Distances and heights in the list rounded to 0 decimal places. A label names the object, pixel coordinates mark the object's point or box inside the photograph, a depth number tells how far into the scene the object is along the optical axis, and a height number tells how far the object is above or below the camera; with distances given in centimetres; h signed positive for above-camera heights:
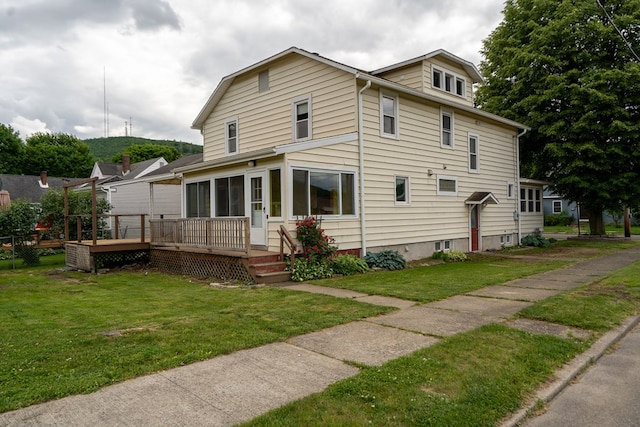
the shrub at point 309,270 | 1012 -126
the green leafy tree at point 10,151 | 4956 +909
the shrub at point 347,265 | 1093 -122
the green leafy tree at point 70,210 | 1770 +61
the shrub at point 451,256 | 1429 -133
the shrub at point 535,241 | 1928 -116
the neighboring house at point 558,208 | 3850 +79
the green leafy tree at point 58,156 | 5348 +914
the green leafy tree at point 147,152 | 6975 +1196
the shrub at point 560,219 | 3753 -27
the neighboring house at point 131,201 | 2145 +112
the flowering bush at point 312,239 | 1056 -50
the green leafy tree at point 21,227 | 1462 -9
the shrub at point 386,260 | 1208 -122
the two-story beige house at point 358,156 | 1123 +200
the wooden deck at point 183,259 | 1002 -109
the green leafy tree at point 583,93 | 1845 +566
